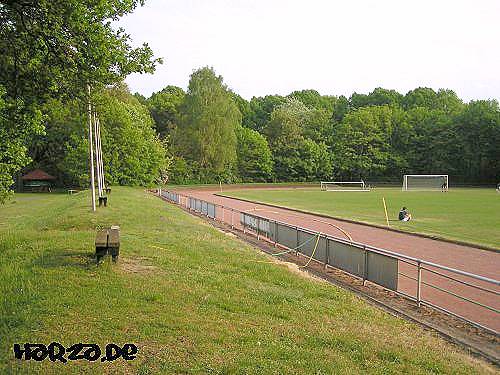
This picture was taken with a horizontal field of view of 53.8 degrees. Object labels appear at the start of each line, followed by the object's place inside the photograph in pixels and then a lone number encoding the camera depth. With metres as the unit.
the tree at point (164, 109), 95.12
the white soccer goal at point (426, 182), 80.69
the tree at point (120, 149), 58.41
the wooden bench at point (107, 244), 9.46
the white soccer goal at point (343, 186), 83.19
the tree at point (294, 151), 97.06
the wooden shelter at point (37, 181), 72.62
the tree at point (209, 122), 83.25
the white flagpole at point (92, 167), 23.74
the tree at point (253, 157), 95.25
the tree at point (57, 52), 10.25
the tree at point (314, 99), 122.99
